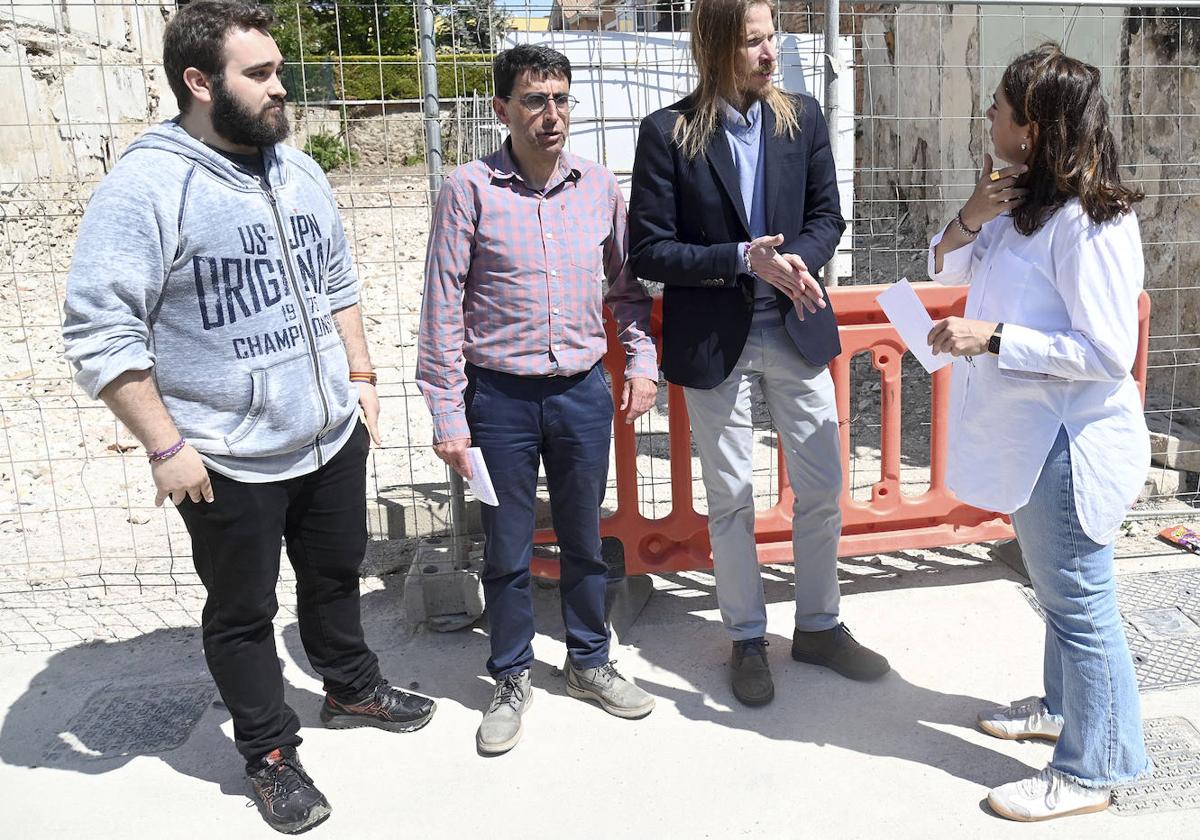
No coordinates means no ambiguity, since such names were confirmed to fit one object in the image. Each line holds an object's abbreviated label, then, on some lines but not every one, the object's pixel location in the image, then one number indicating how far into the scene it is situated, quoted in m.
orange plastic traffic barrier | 4.00
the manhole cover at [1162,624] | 3.43
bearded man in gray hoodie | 2.54
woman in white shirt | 2.46
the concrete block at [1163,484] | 4.88
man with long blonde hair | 3.10
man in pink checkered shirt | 3.08
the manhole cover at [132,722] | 3.29
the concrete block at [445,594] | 3.91
